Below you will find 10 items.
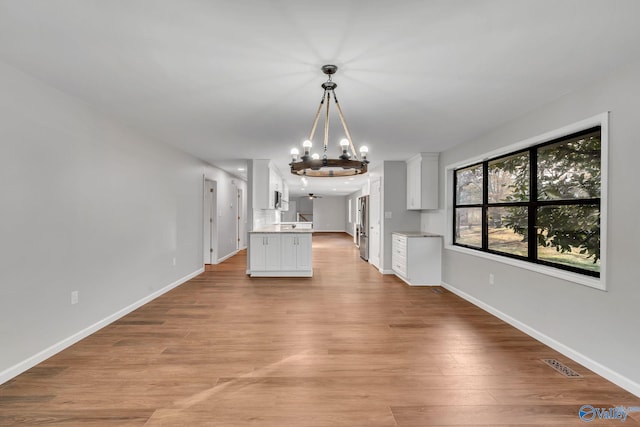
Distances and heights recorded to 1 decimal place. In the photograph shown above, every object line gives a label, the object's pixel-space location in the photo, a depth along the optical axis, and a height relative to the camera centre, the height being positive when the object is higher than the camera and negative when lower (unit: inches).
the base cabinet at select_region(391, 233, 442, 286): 204.7 -32.1
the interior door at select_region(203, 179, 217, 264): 263.9 -8.7
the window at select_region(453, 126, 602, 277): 102.3 +4.4
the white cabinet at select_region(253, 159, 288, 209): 234.1 +23.2
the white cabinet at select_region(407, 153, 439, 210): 209.2 +23.5
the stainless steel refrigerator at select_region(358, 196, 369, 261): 299.9 -16.2
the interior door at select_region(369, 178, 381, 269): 260.1 -9.0
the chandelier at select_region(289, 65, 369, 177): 98.2 +17.7
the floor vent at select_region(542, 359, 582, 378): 91.7 -49.5
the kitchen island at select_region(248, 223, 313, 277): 225.9 -30.1
